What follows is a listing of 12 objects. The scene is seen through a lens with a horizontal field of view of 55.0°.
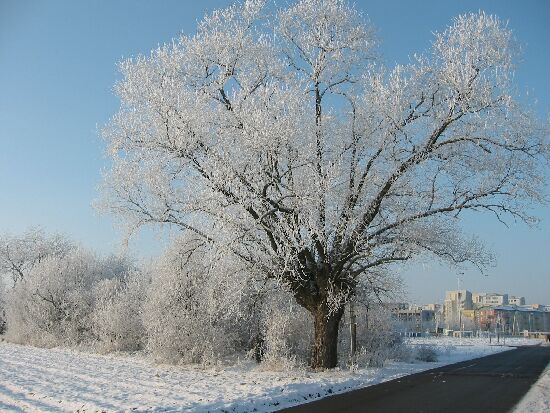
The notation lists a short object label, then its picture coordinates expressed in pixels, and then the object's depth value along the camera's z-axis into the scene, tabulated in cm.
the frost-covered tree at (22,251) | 6156
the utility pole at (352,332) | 2125
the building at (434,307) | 18762
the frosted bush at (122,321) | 3006
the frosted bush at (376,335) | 2408
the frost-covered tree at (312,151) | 1614
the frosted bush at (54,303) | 3647
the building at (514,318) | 10931
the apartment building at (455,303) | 16401
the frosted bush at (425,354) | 2766
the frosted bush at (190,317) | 2236
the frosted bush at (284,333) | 1905
